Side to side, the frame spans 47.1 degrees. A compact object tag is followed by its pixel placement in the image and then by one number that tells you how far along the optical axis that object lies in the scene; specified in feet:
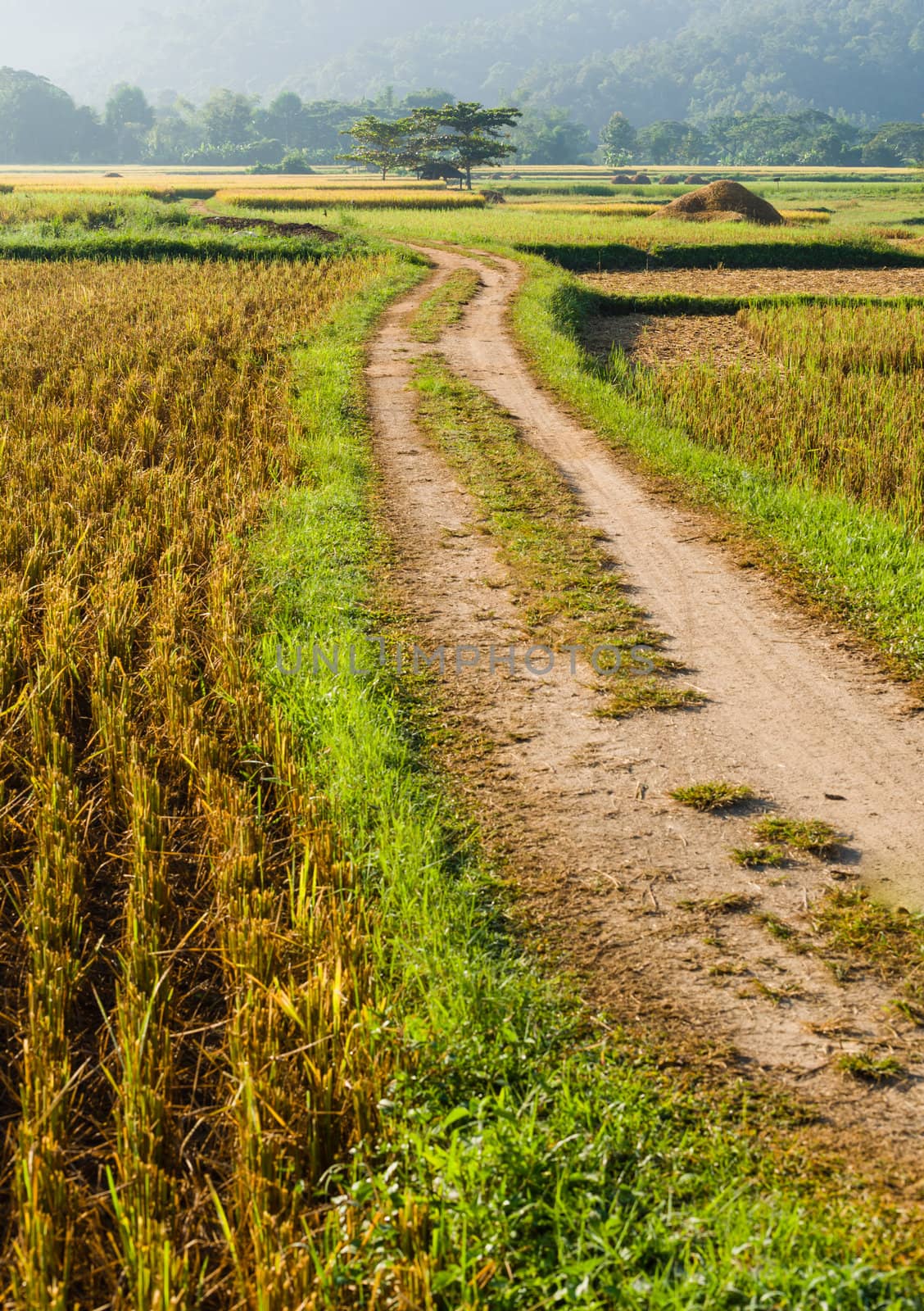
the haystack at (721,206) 132.77
